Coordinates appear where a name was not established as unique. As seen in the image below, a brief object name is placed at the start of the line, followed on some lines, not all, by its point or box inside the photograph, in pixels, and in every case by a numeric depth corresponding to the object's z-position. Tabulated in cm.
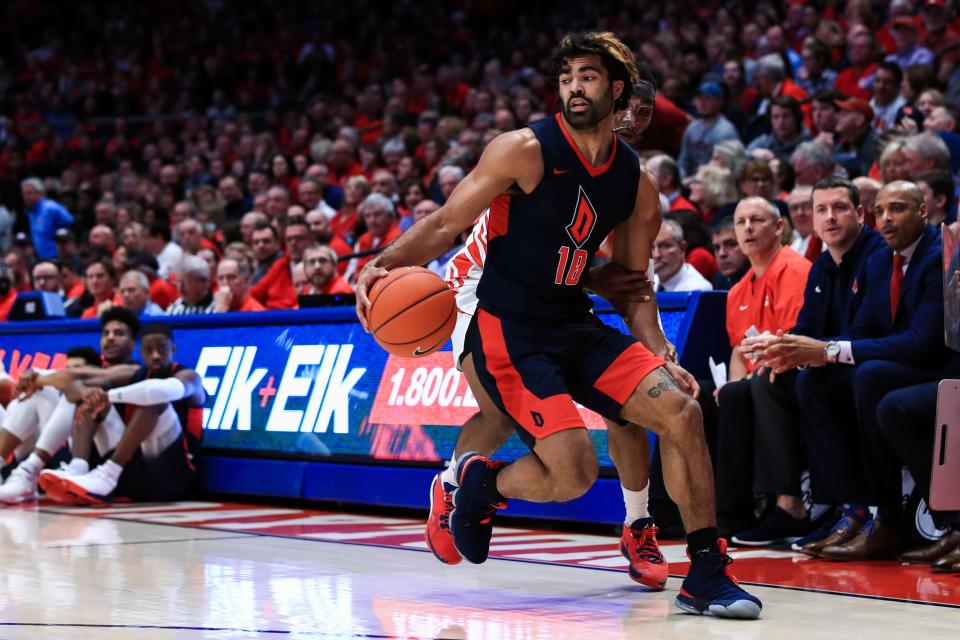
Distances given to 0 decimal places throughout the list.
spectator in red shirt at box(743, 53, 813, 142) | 1165
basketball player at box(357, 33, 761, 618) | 458
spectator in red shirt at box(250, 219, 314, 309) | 1084
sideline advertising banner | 755
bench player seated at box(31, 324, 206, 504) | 843
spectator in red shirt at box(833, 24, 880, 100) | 1165
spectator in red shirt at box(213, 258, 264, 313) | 1000
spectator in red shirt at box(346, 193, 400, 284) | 1107
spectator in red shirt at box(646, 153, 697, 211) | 1007
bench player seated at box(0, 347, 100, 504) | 863
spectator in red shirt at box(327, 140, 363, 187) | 1475
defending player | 501
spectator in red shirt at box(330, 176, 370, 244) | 1247
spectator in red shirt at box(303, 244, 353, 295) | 954
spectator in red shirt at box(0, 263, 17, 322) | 1263
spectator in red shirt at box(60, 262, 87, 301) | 1317
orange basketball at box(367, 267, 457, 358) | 453
